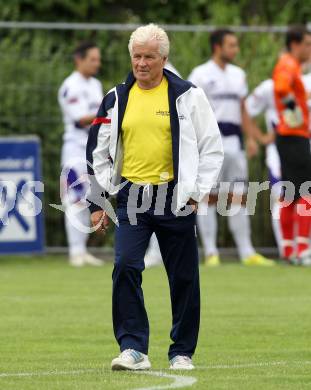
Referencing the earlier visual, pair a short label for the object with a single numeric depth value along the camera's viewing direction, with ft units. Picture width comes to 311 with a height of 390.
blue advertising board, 55.52
